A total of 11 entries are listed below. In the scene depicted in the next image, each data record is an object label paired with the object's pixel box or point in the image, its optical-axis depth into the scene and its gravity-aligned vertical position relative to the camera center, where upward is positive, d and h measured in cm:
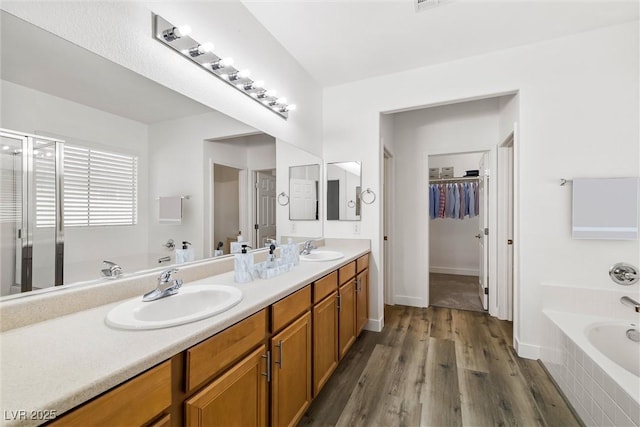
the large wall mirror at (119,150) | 92 +30
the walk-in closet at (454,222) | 482 -15
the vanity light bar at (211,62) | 139 +90
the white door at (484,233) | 326 -23
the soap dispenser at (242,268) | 149 -30
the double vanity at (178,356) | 62 -41
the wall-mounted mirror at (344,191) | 293 +24
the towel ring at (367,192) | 286 +19
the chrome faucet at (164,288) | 113 -32
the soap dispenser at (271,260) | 174 -31
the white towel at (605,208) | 202 +5
